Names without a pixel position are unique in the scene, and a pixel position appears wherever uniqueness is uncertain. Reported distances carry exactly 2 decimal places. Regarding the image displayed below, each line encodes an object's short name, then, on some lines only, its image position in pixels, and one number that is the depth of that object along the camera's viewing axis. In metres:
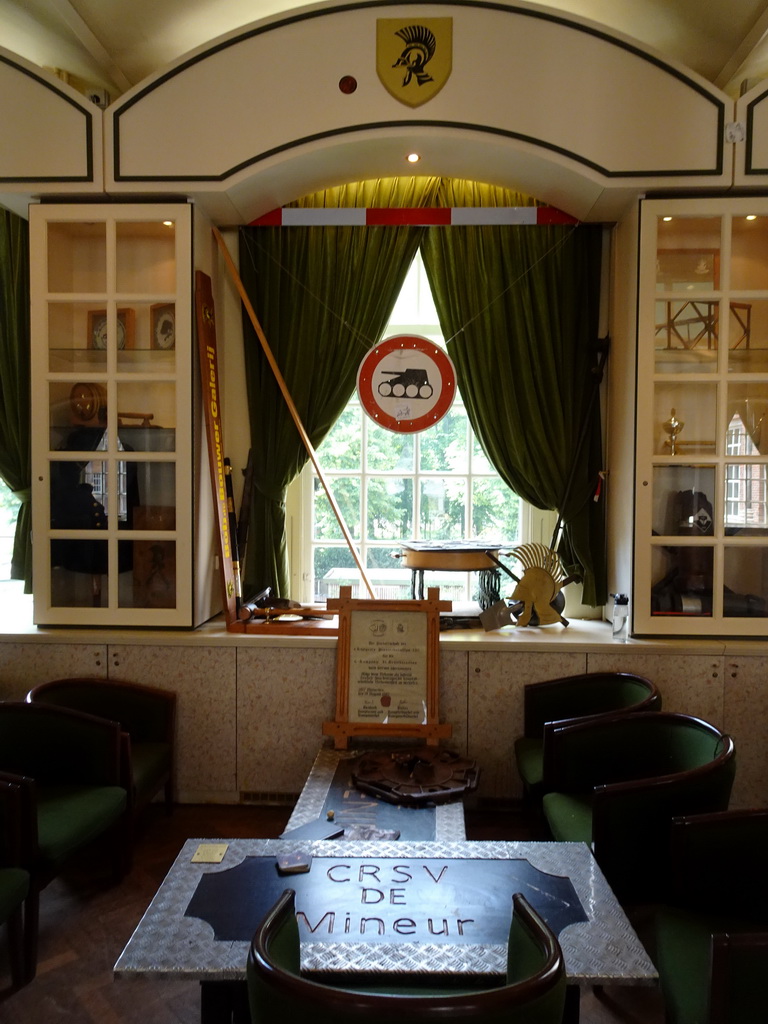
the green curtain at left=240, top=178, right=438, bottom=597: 4.08
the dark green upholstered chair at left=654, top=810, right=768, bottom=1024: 1.98
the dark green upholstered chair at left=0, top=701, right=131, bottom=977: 2.79
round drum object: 3.72
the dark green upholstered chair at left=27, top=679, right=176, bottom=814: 3.45
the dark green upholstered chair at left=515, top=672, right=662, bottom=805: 3.26
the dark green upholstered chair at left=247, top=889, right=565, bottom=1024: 1.21
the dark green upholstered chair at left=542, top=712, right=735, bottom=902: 2.35
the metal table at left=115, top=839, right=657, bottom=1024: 1.63
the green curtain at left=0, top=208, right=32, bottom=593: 4.15
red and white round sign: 3.66
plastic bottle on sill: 3.62
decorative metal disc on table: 2.88
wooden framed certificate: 3.52
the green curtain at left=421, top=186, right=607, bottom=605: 4.02
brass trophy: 3.62
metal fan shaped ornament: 3.80
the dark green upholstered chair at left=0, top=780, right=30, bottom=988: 2.26
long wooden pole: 3.93
